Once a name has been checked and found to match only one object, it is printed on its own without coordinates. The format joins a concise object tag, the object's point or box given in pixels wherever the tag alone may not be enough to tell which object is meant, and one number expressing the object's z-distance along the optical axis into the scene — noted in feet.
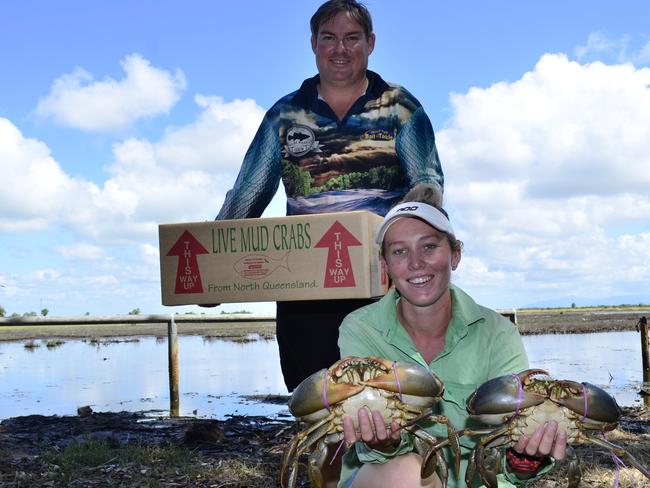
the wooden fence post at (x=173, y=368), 28.86
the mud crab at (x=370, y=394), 7.66
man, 12.41
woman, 8.39
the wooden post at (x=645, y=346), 32.35
